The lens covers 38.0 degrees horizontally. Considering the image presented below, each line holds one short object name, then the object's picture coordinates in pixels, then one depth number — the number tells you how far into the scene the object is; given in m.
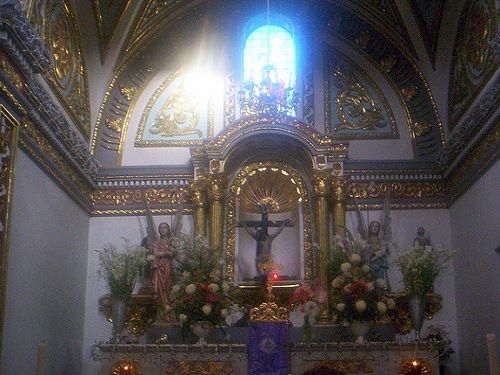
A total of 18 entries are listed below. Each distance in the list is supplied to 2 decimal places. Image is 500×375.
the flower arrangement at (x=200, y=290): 10.20
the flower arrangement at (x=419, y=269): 10.46
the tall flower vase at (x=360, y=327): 10.20
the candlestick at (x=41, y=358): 6.90
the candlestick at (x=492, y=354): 7.13
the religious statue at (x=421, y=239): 12.75
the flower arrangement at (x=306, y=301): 10.29
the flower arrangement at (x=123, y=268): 10.76
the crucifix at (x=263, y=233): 12.47
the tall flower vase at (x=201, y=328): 10.17
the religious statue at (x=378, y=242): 11.75
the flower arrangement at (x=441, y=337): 11.05
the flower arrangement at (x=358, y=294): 10.12
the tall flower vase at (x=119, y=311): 10.76
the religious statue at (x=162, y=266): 11.95
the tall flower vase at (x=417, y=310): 10.47
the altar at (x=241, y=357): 9.72
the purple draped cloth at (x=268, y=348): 9.73
